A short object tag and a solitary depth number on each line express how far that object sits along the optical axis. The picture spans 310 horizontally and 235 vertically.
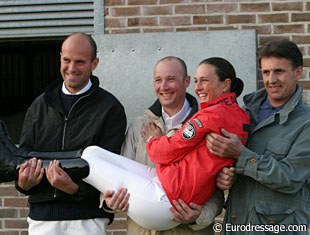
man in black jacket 3.49
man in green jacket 3.11
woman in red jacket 3.18
